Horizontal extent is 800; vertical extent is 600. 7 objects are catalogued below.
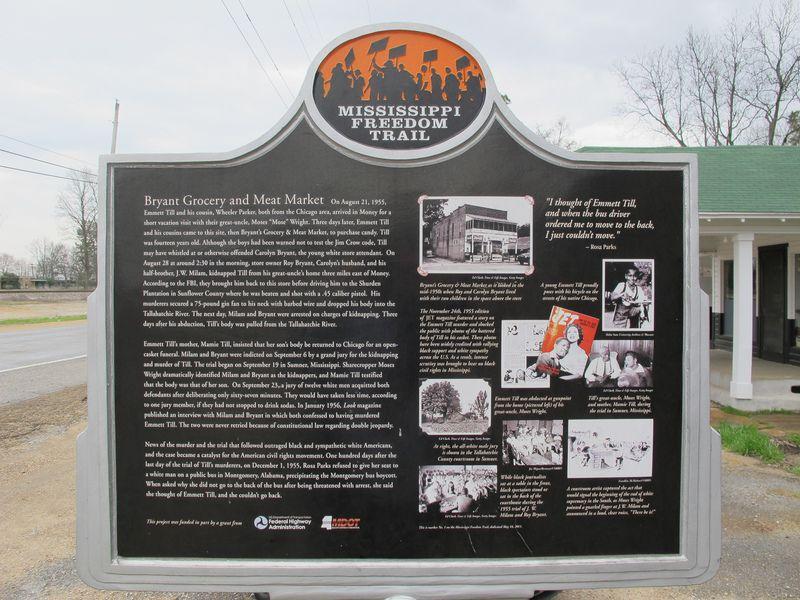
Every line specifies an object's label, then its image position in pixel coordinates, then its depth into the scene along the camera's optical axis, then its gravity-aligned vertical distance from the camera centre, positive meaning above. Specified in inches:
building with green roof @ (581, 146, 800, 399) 326.3 +43.3
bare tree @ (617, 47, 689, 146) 1221.1 +429.1
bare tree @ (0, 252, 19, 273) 3167.6 +226.3
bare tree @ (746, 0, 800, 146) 1125.4 +462.9
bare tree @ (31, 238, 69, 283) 3024.1 +202.5
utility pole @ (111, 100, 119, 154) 1051.6 +338.7
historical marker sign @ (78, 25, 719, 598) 88.1 -10.6
